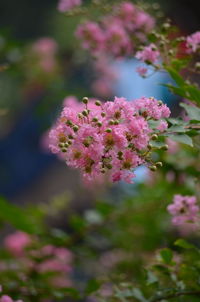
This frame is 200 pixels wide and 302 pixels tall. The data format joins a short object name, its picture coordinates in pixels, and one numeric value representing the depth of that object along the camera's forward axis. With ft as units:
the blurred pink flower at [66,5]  6.04
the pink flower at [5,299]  5.17
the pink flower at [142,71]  5.45
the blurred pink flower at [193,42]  5.44
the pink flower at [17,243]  7.90
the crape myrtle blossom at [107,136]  4.84
